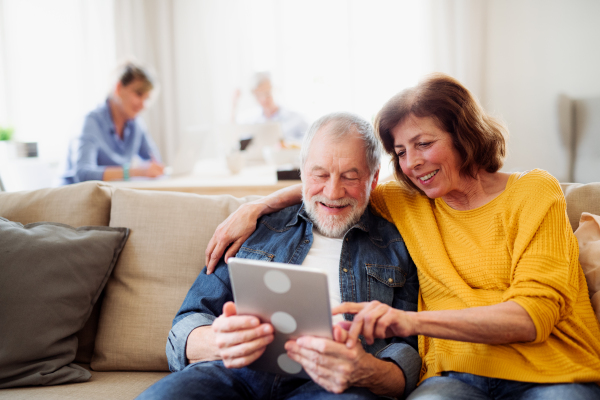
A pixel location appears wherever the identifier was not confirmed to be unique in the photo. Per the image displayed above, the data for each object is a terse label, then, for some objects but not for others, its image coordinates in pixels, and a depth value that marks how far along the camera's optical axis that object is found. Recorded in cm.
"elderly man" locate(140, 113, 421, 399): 100
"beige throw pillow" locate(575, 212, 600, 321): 120
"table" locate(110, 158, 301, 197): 213
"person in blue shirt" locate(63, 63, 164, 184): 281
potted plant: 367
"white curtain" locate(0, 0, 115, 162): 405
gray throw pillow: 129
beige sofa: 143
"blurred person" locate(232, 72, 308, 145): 435
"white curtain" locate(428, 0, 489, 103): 448
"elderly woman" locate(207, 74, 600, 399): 105
